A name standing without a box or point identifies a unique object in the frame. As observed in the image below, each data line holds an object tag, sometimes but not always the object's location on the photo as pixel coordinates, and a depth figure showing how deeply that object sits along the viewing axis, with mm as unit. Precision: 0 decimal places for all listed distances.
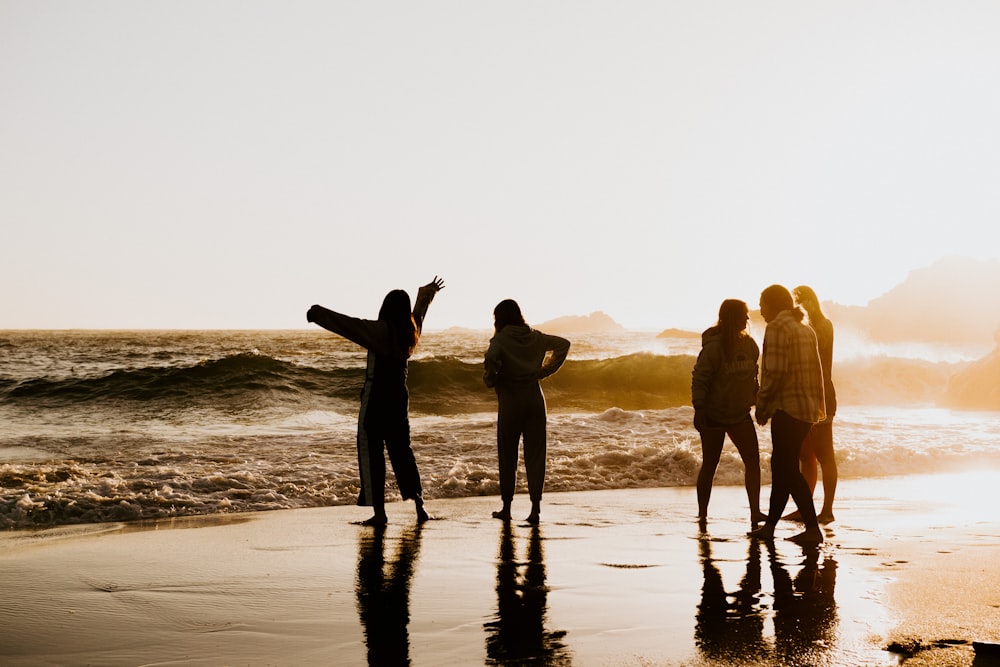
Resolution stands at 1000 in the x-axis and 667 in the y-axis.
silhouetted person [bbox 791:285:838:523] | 7590
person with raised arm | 7953
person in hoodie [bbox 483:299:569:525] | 8297
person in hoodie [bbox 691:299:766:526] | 7602
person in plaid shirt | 6605
